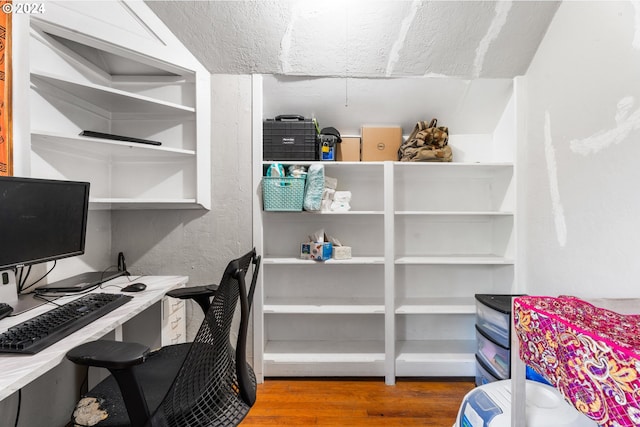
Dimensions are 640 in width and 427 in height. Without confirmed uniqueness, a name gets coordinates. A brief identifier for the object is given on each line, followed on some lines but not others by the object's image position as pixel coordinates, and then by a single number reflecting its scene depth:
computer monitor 1.04
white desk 0.73
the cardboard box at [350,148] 2.13
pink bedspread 0.59
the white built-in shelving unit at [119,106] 1.41
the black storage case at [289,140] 1.95
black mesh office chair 0.73
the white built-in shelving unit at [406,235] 2.02
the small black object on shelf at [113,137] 1.47
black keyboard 0.83
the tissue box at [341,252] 1.97
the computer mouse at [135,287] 1.43
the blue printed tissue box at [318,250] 1.93
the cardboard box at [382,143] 2.09
